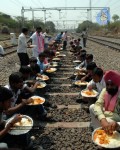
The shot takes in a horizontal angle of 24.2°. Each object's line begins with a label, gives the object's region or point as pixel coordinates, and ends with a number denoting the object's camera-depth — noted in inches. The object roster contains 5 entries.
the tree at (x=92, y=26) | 4266.2
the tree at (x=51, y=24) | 4303.2
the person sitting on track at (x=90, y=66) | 240.7
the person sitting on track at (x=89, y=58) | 303.5
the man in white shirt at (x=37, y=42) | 403.5
